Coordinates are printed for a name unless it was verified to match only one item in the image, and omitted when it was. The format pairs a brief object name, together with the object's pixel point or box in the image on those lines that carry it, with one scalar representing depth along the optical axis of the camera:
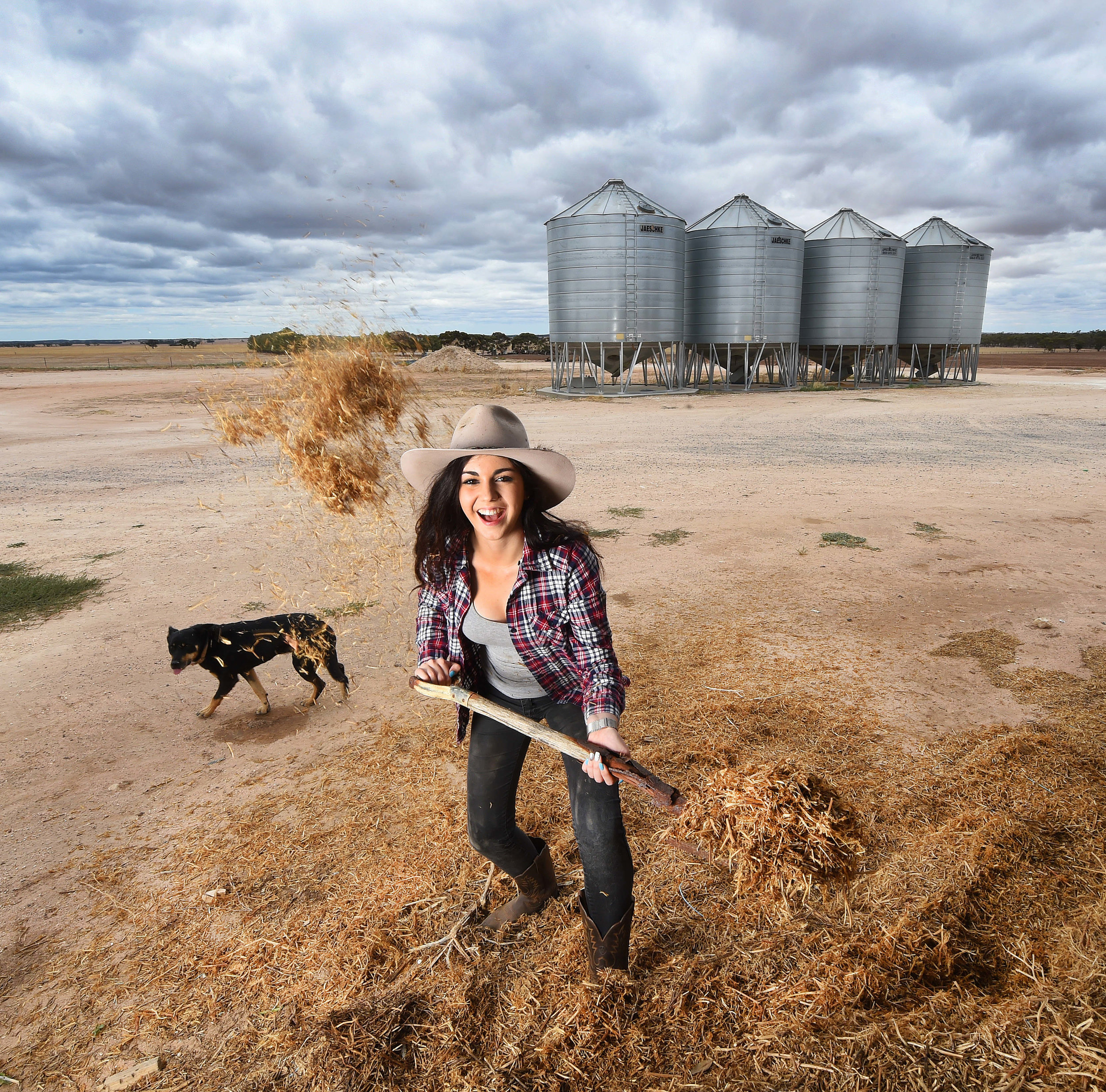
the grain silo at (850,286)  31.33
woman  2.46
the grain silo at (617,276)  25.77
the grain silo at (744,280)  28.55
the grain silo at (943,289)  33.47
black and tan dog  4.51
